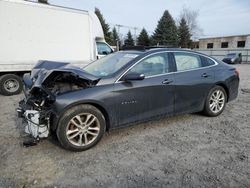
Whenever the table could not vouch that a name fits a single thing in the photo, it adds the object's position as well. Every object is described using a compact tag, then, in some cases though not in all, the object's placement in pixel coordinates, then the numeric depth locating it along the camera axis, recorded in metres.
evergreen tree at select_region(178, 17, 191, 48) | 48.00
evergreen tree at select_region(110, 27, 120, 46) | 51.78
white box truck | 7.08
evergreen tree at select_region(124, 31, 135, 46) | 51.25
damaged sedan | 3.27
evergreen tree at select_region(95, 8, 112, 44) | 45.42
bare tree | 53.94
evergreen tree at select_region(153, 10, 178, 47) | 43.03
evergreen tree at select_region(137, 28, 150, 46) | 48.44
